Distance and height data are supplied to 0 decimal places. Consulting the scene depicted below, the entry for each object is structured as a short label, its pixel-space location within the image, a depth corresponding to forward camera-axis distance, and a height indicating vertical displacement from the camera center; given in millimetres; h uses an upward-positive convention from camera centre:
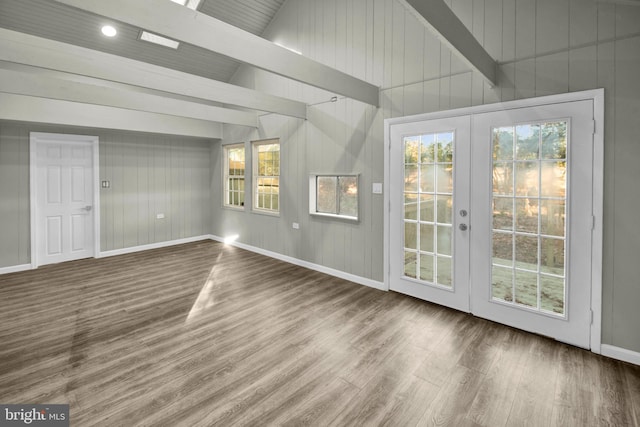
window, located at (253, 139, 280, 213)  5754 +570
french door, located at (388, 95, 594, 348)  2725 -67
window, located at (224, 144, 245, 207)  6504 +637
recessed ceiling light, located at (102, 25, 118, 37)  4662 +2587
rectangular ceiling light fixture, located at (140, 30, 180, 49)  5010 +2669
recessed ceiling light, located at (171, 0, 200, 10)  4826 +3082
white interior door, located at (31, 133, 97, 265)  5113 +135
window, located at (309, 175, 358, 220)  4504 +157
